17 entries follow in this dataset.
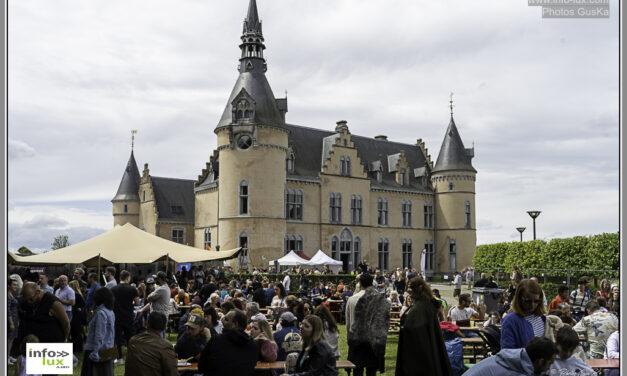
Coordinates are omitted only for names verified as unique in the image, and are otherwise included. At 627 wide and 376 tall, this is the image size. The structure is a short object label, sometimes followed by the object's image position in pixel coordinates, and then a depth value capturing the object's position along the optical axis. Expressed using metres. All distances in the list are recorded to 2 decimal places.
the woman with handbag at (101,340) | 7.79
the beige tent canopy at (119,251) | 16.28
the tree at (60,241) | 72.06
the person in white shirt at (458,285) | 27.15
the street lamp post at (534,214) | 29.55
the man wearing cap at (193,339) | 8.04
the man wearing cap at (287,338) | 8.09
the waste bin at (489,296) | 18.08
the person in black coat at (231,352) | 6.37
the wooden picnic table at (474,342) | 9.99
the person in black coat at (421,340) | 6.48
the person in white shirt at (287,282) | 23.95
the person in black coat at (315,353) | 6.41
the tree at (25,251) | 41.56
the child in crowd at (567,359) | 5.86
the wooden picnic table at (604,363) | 7.14
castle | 36.06
